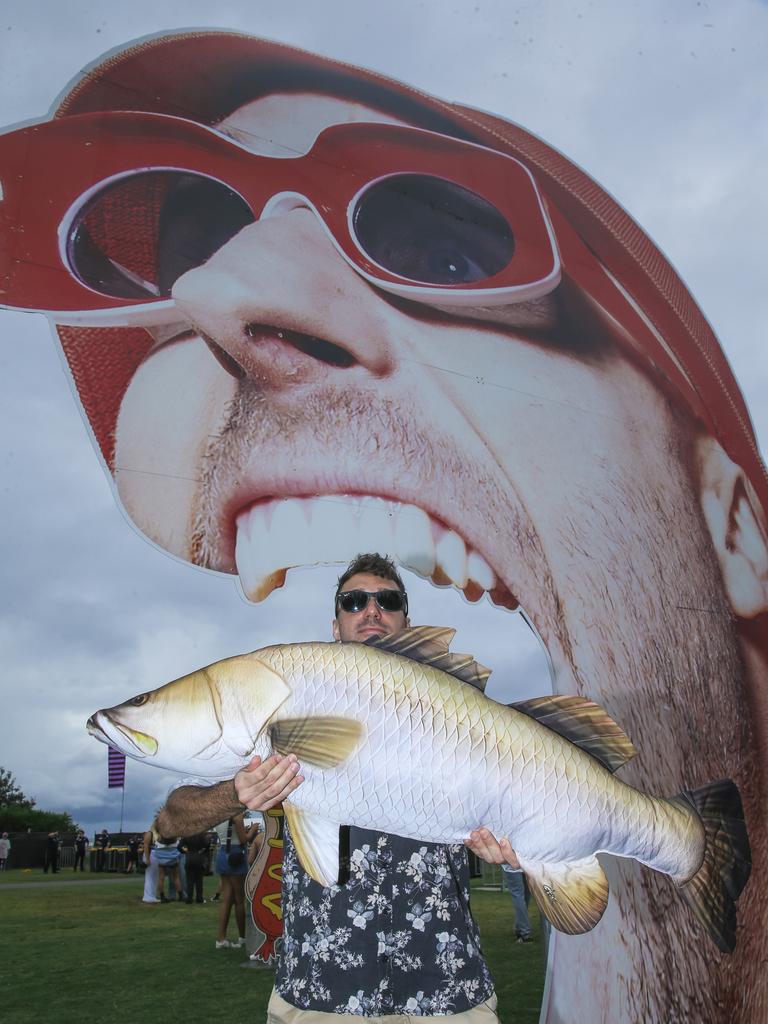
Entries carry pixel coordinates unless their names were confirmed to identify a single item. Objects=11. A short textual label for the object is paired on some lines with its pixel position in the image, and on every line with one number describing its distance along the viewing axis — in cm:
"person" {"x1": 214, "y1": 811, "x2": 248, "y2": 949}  698
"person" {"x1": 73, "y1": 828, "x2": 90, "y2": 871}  1834
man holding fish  175
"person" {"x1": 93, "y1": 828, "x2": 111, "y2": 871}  1880
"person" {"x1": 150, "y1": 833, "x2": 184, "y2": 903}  1052
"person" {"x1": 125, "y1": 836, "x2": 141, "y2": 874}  1805
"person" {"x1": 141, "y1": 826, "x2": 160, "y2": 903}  1059
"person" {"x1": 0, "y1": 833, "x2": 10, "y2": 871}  1755
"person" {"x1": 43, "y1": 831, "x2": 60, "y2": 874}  1745
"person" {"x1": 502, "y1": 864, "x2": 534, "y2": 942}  721
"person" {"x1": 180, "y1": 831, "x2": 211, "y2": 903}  1062
